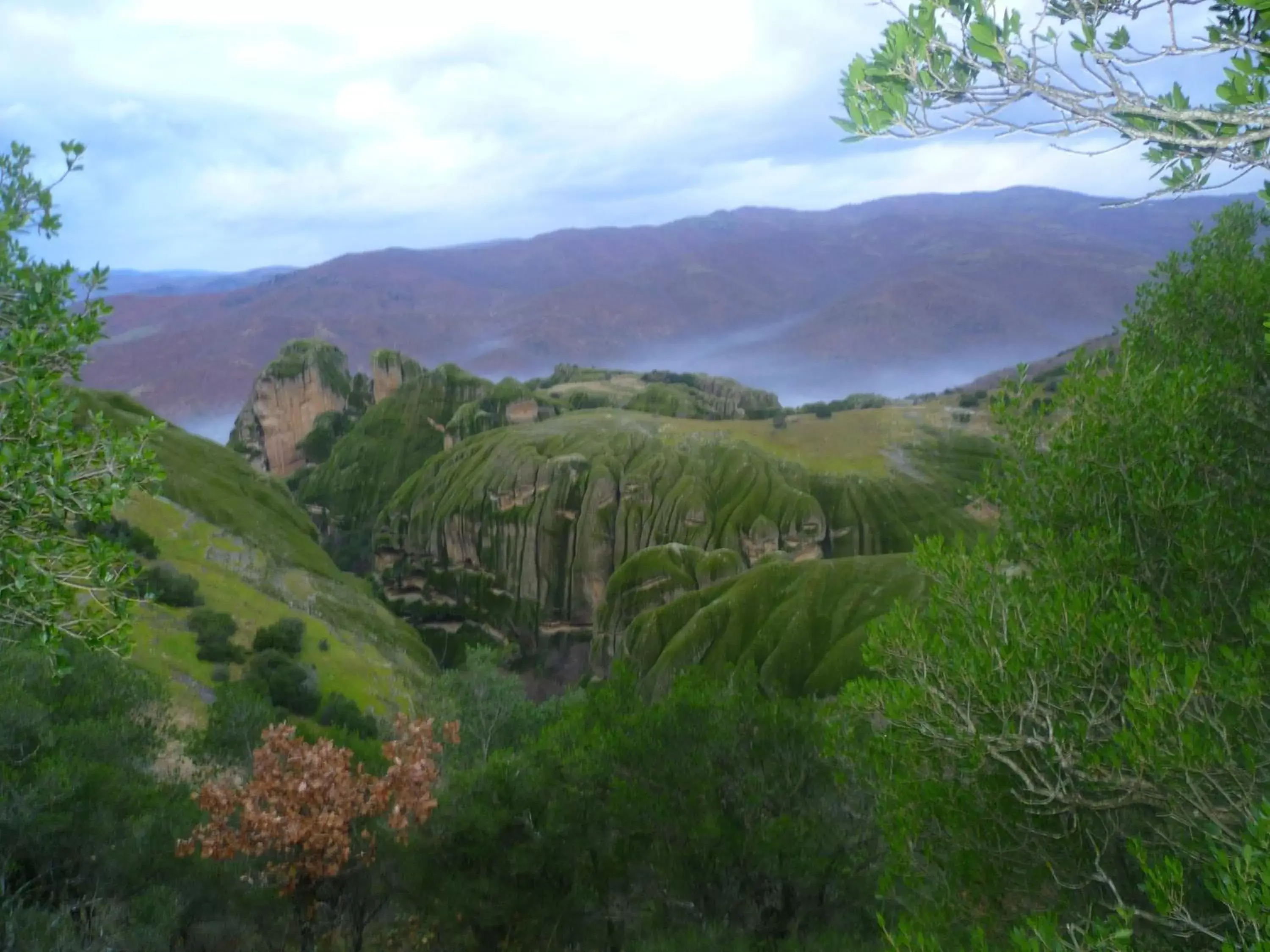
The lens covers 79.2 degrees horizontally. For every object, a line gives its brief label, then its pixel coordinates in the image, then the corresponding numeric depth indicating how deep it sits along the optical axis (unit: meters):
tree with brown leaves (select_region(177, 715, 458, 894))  11.43
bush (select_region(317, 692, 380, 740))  29.44
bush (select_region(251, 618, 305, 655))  34.56
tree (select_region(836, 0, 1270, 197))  5.53
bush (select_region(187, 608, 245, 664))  31.92
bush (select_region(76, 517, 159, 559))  37.47
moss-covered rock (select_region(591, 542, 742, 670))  64.56
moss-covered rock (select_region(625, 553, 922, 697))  45.34
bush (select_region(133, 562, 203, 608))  34.94
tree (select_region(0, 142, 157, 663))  6.93
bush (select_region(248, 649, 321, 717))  30.00
